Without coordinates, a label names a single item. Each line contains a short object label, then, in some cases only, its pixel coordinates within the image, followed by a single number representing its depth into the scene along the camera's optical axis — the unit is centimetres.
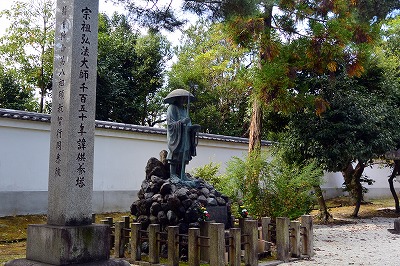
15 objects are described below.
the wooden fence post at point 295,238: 822
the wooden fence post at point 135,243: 759
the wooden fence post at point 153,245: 725
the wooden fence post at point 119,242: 802
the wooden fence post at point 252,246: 716
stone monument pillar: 488
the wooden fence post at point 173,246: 694
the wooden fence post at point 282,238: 796
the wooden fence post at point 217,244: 647
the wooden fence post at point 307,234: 845
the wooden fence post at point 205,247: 697
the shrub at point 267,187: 977
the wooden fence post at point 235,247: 680
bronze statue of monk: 854
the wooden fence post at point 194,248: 670
